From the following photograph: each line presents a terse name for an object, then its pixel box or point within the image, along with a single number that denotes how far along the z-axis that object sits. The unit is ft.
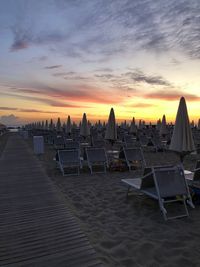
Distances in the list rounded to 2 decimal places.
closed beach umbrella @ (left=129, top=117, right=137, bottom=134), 56.11
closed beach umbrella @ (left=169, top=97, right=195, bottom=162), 15.75
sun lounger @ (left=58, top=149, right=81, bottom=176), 22.39
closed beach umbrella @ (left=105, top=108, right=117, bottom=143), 28.16
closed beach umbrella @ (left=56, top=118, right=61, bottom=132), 62.67
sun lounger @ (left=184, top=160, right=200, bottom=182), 14.20
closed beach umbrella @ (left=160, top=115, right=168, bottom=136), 45.39
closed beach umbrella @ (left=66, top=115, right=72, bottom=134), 51.78
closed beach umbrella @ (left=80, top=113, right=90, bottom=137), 36.11
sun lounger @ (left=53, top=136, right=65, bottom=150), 38.47
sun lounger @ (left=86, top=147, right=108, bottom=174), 22.73
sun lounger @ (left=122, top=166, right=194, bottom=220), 12.14
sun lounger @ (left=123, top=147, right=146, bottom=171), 23.44
